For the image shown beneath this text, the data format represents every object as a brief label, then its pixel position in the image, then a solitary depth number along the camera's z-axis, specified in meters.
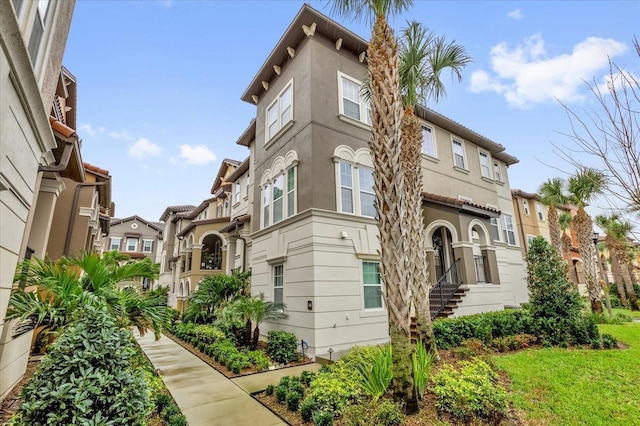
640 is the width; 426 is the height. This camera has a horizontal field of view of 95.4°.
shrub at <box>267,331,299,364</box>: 9.08
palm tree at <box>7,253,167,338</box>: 5.20
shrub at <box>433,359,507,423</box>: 4.71
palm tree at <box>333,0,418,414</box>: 5.02
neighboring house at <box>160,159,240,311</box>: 21.98
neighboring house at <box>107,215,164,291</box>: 40.41
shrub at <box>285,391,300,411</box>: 5.39
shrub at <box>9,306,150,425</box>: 3.14
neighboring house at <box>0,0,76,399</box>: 3.36
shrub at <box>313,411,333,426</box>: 4.49
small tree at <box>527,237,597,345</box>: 9.38
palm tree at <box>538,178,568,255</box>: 18.97
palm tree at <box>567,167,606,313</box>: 16.12
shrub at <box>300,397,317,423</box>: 4.92
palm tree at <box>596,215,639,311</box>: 21.88
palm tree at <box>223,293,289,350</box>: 10.16
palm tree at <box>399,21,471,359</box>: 7.88
